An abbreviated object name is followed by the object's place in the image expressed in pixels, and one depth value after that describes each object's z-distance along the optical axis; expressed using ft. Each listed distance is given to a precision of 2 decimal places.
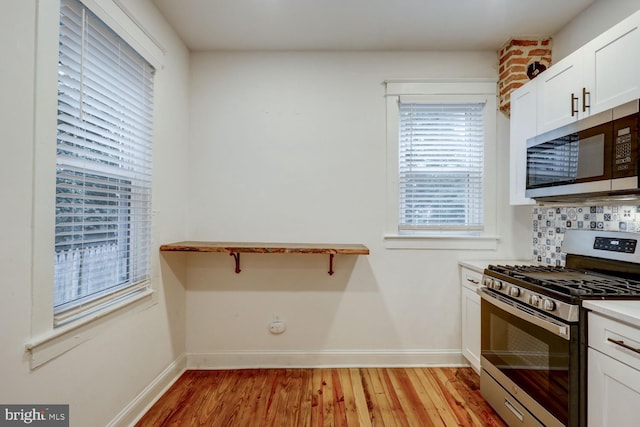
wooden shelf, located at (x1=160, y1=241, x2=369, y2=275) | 7.24
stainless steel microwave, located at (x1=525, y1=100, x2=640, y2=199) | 4.79
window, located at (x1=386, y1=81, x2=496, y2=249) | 8.62
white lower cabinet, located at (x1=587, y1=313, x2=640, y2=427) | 3.91
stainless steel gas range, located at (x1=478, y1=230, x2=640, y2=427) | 4.62
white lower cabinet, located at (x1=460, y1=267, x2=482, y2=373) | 7.61
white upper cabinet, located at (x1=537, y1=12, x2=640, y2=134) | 5.00
